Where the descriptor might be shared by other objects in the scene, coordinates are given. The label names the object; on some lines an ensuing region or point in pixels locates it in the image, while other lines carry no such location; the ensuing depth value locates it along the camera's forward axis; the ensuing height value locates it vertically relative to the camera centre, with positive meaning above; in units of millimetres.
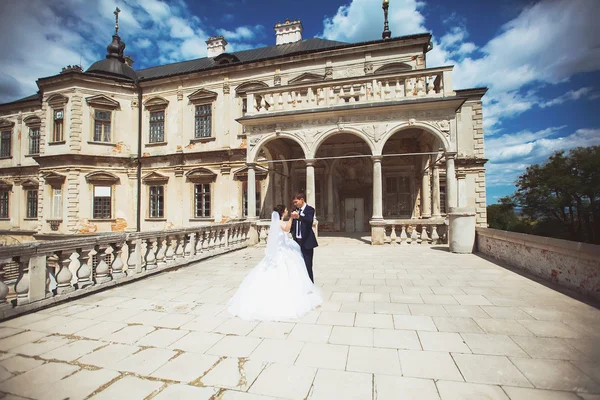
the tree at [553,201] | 20406 +446
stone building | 15398 +3319
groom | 4789 -398
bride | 3816 -1218
